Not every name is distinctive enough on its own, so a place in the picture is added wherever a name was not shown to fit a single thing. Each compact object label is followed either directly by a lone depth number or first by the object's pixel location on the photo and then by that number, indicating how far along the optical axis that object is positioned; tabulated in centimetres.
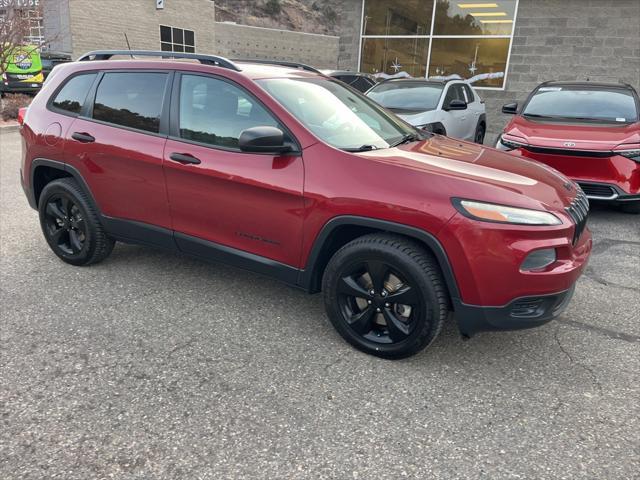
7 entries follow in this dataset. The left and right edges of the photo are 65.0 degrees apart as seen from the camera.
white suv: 758
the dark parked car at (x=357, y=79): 1169
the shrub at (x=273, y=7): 4912
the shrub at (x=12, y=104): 1348
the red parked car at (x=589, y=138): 563
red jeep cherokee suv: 266
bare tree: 1316
